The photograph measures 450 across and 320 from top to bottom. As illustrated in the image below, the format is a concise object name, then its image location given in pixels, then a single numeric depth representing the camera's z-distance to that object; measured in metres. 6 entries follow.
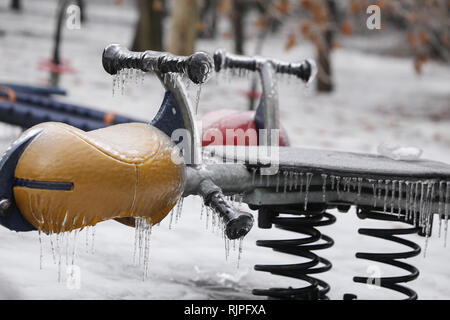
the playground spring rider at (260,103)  7.60
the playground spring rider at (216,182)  4.57
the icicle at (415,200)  6.22
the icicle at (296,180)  6.16
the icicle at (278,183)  6.10
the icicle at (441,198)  6.31
